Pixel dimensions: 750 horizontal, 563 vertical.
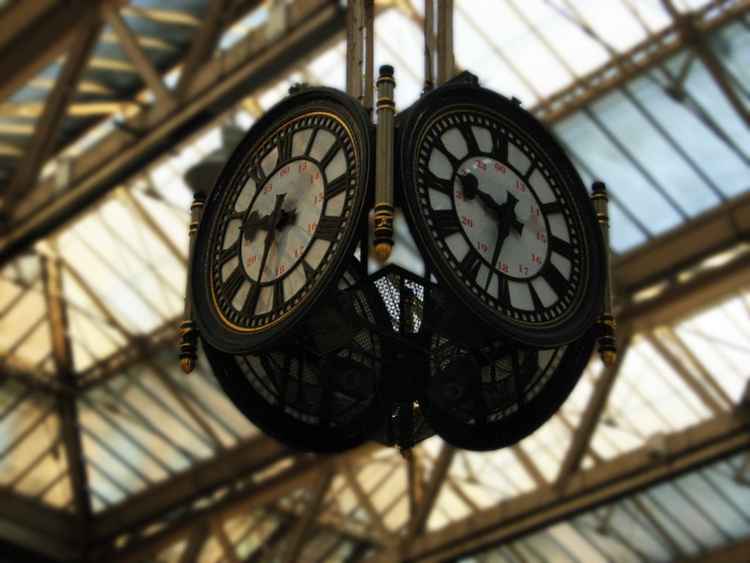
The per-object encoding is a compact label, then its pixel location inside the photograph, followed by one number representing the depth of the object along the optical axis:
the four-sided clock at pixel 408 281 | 7.80
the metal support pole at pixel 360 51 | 8.72
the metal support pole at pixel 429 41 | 8.74
